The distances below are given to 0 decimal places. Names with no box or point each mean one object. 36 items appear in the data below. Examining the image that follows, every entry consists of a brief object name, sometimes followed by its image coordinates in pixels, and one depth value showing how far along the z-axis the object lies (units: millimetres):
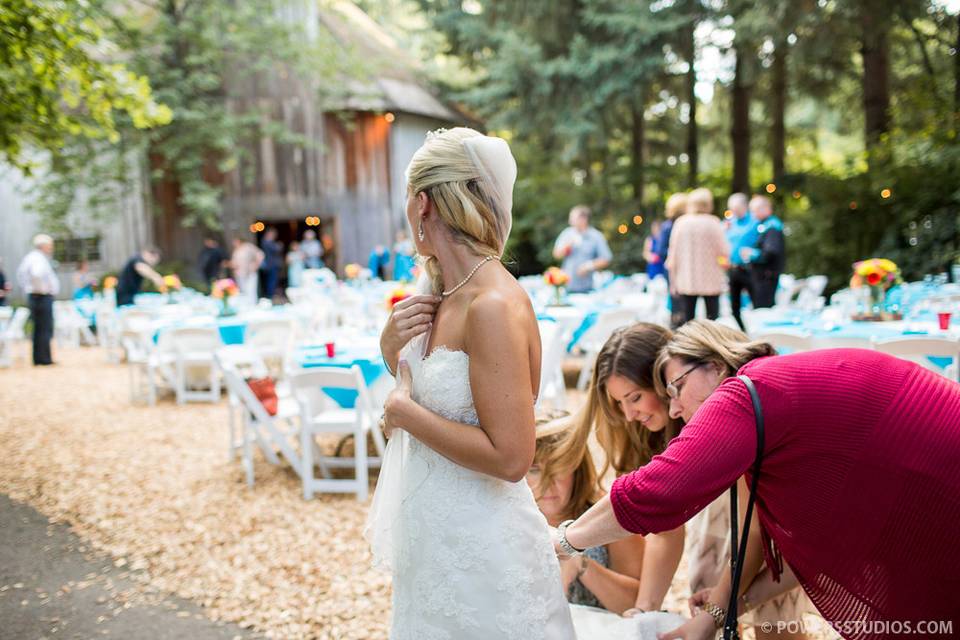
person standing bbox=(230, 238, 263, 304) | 16094
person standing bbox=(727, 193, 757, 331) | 9633
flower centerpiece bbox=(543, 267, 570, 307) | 8516
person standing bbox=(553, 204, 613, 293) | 10219
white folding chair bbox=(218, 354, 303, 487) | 5582
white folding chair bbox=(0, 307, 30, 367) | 13211
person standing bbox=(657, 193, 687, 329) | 9141
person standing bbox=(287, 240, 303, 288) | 21078
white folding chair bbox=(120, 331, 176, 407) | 9268
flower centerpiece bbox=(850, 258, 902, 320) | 5977
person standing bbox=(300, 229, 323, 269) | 21438
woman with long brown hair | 2430
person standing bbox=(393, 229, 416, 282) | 15938
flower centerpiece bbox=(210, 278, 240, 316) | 9523
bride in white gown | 1728
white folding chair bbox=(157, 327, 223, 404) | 8852
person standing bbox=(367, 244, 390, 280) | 19156
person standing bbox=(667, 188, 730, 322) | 8211
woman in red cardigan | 1452
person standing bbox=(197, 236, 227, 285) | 18094
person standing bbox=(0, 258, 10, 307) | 14741
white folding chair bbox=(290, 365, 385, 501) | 5328
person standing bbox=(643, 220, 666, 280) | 11478
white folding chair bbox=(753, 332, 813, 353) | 5328
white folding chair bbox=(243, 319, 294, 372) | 9141
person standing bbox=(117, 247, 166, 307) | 12875
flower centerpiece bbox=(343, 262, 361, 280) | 14789
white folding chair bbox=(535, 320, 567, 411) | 6021
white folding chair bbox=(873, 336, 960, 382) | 4727
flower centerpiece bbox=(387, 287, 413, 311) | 6394
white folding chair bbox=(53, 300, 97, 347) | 15734
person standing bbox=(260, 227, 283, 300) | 19359
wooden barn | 21375
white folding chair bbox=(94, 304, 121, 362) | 13039
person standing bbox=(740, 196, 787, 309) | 9305
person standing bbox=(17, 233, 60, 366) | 12055
